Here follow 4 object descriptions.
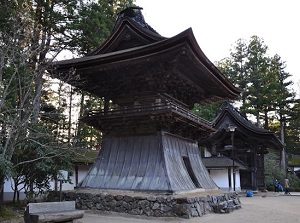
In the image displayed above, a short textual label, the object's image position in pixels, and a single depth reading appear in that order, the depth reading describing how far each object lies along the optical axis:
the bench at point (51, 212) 6.16
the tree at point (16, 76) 7.84
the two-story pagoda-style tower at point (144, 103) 9.76
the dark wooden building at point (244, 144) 22.11
